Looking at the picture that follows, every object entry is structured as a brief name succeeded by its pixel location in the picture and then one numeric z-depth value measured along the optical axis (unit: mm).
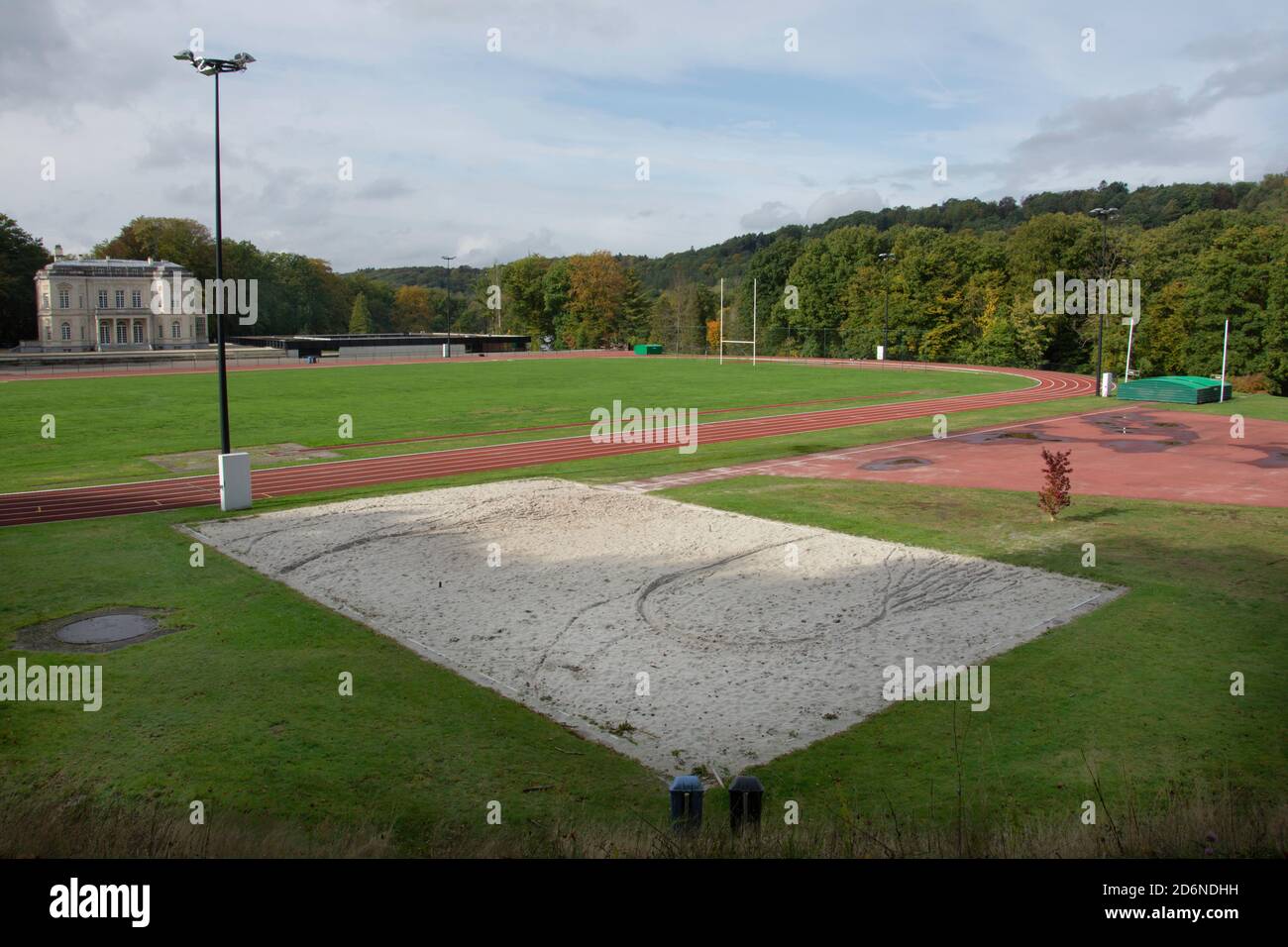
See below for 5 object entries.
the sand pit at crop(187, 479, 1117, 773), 9508
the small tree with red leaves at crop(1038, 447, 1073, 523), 17156
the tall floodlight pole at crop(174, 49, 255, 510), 16219
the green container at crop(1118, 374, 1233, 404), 38562
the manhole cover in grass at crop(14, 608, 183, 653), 10930
